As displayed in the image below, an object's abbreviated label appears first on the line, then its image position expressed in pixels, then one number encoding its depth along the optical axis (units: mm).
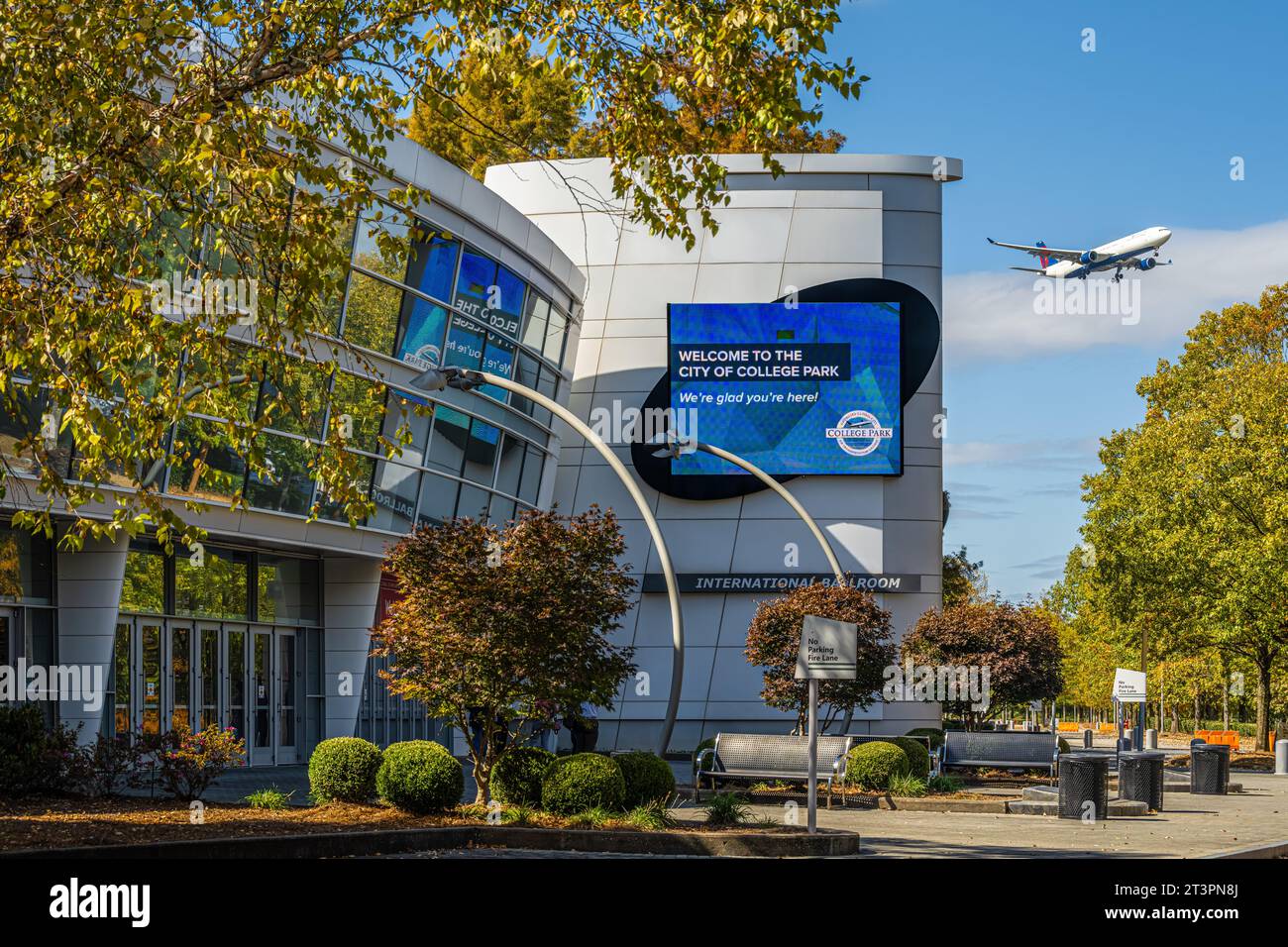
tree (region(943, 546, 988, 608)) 60875
